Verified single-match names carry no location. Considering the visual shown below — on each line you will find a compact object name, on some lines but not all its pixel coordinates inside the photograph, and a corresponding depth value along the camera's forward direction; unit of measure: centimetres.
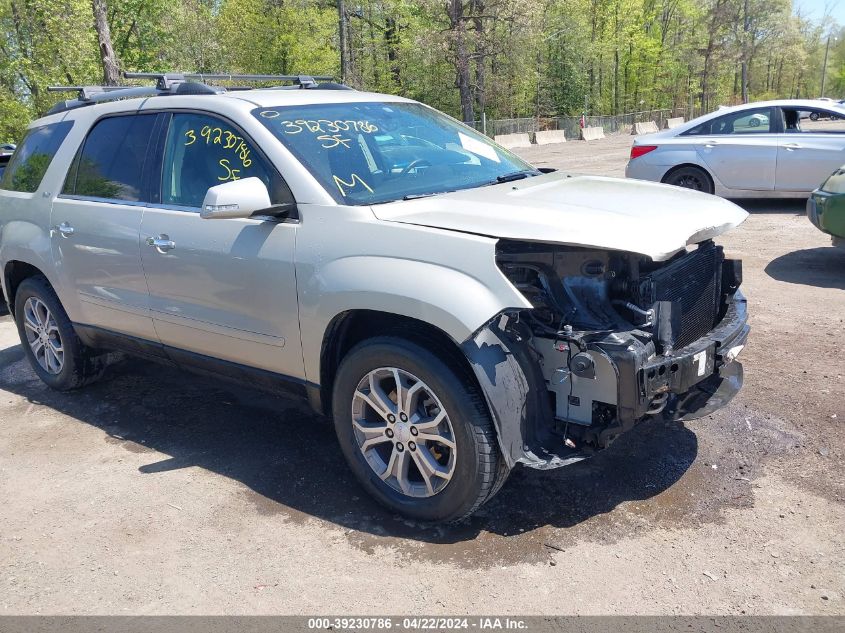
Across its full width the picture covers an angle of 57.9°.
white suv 318
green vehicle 711
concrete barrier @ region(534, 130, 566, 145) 3947
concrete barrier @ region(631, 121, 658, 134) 4888
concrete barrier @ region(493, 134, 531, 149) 3618
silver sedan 1047
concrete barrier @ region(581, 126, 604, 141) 4341
